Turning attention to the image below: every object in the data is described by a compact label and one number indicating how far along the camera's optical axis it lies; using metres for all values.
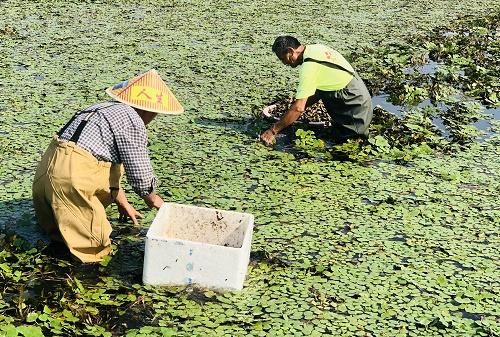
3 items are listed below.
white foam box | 3.28
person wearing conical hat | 3.44
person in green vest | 5.31
